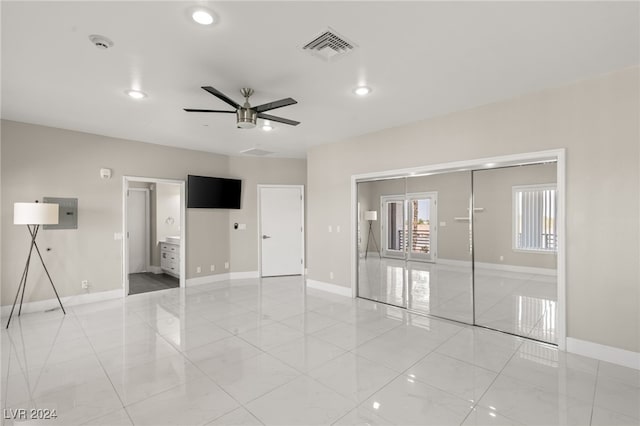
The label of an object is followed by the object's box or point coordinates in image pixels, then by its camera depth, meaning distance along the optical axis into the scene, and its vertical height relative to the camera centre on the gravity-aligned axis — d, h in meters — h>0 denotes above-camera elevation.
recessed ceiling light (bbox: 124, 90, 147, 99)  3.38 +1.38
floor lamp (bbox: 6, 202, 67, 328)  3.92 -0.06
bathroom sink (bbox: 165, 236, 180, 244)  6.96 -0.65
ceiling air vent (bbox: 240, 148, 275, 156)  5.80 +1.22
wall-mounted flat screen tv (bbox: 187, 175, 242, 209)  6.20 +0.44
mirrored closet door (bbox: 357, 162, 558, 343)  3.61 -0.47
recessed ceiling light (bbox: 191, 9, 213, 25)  2.06 +1.39
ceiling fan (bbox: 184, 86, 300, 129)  2.89 +1.05
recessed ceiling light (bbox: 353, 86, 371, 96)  3.31 +1.39
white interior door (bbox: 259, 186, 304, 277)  7.07 -0.42
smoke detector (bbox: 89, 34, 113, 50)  2.35 +1.39
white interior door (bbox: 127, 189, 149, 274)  7.62 -0.45
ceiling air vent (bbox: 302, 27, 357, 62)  2.33 +1.38
